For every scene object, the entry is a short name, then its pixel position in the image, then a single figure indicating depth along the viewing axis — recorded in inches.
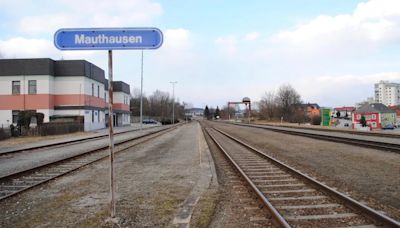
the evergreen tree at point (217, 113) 7554.1
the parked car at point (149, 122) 3939.5
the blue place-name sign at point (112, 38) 231.0
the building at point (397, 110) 4697.1
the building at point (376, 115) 3656.5
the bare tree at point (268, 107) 4237.2
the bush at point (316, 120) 3154.5
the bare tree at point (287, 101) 4020.7
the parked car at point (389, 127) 3120.1
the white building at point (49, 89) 1815.9
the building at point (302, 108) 4092.0
